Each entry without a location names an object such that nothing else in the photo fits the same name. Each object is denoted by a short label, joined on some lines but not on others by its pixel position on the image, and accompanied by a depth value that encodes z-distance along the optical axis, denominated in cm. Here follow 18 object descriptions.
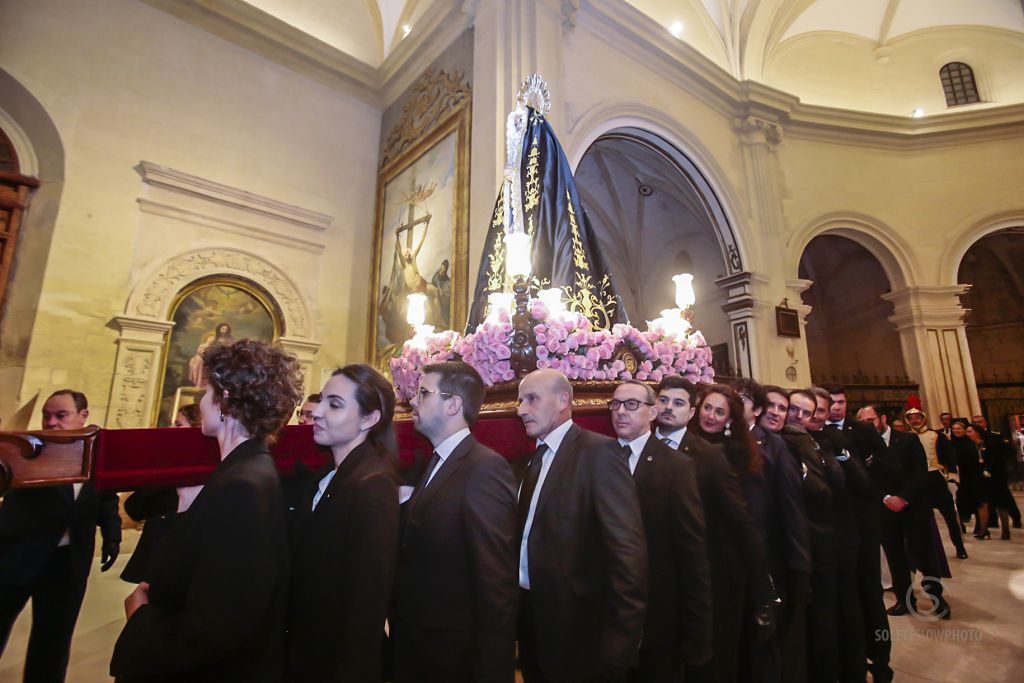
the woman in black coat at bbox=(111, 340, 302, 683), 108
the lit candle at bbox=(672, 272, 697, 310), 439
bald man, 159
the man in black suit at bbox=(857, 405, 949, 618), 366
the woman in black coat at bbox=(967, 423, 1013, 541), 618
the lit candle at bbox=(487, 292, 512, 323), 322
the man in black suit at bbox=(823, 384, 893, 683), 276
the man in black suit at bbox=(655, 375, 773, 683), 216
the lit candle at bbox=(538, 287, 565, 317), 321
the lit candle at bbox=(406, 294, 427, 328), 468
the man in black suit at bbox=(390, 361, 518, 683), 146
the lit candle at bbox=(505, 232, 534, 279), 330
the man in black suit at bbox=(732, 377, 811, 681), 231
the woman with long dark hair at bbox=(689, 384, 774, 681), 217
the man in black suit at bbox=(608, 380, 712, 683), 188
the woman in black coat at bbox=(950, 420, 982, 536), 624
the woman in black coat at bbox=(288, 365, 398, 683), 127
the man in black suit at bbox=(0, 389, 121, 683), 220
